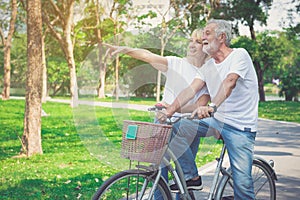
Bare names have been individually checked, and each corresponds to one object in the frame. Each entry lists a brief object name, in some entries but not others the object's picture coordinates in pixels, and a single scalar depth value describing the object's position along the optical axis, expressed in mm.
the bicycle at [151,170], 3422
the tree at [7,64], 33891
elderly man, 3781
